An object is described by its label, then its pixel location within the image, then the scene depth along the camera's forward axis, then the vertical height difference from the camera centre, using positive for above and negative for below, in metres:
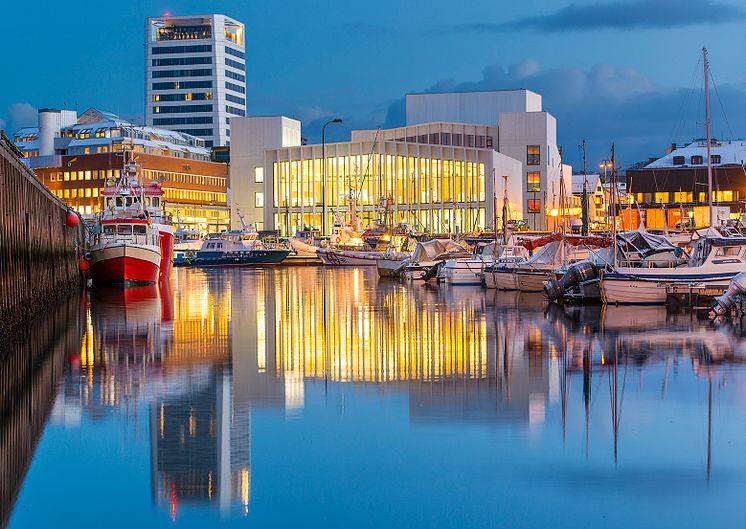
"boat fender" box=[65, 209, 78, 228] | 73.38 +0.90
